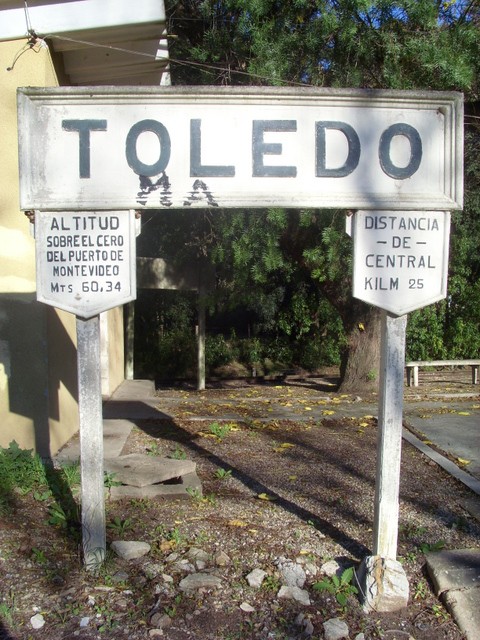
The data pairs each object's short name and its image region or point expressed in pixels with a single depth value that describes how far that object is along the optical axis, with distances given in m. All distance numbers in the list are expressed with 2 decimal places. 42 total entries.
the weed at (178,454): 5.86
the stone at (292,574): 3.63
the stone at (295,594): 3.48
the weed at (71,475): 4.91
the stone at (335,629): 3.17
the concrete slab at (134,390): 9.65
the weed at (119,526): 4.18
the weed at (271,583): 3.58
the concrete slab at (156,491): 4.79
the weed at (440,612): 3.39
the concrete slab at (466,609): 3.25
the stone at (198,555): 3.86
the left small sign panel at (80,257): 3.66
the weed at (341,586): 3.55
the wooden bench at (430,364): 12.06
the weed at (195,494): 4.83
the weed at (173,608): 3.31
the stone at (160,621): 3.22
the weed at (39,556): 3.79
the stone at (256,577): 3.60
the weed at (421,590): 3.57
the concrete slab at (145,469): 4.97
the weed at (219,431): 6.92
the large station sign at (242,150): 3.64
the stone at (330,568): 3.77
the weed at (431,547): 4.03
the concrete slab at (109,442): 5.72
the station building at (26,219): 5.47
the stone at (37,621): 3.19
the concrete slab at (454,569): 3.59
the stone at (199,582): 3.56
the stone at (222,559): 3.81
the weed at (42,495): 4.62
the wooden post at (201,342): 11.99
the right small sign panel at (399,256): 3.63
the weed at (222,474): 5.41
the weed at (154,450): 6.08
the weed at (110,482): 4.88
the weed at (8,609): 3.24
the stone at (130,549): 3.88
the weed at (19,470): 4.76
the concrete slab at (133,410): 8.04
